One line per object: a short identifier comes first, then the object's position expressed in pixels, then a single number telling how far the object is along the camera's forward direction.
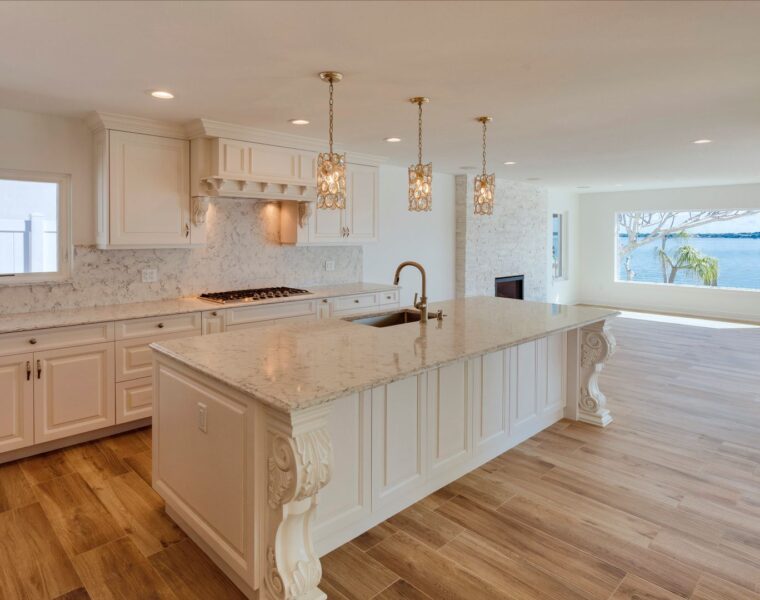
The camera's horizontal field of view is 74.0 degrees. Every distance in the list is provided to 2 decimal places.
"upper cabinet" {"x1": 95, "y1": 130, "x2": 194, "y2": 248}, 3.88
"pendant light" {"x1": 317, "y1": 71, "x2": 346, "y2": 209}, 2.93
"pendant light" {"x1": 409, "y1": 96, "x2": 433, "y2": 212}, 3.29
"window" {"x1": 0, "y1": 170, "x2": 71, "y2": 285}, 3.72
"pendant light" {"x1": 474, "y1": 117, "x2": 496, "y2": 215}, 3.65
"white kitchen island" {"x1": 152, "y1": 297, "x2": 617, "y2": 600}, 1.88
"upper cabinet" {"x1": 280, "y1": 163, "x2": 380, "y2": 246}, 5.14
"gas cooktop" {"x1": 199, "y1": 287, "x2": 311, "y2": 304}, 4.44
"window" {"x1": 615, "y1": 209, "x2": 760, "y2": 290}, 9.20
